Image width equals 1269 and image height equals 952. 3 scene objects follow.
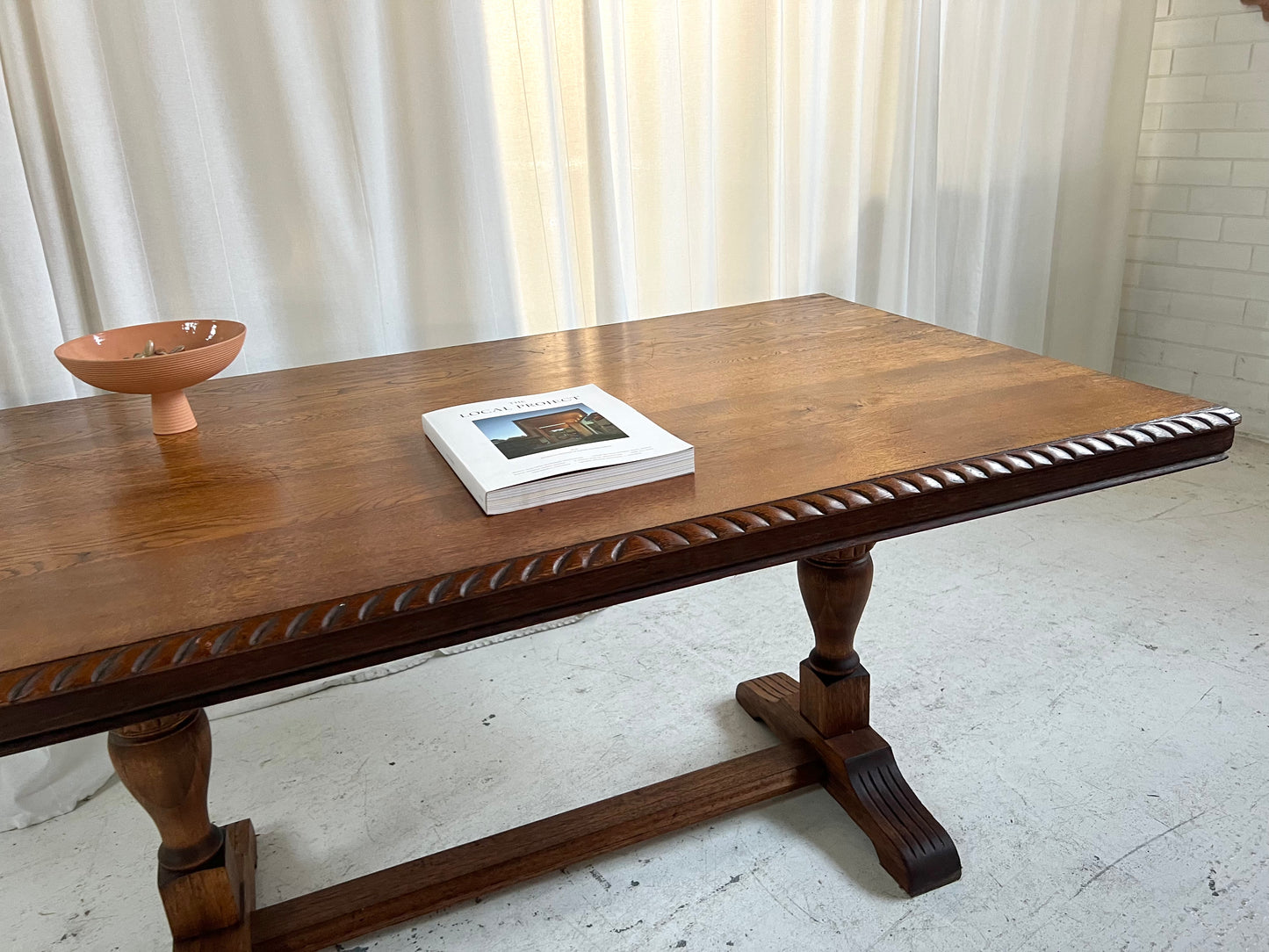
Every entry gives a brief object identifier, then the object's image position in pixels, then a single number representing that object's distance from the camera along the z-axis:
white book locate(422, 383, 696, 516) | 1.04
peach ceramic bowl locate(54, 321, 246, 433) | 1.20
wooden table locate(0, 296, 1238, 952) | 0.87
